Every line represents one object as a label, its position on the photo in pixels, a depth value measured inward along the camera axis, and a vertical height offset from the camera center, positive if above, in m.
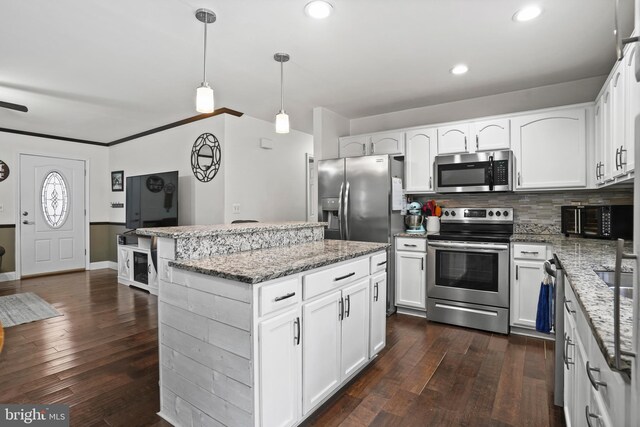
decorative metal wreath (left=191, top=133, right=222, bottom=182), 4.46 +0.76
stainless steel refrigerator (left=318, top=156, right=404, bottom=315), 3.67 +0.14
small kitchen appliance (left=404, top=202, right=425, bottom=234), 3.88 -0.07
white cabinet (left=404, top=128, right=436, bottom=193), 3.78 +0.61
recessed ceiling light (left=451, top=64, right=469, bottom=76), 3.00 +1.30
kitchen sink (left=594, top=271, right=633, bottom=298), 1.39 -0.32
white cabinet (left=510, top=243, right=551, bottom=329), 3.03 -0.61
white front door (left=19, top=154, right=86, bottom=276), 5.64 +0.00
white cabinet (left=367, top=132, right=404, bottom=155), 3.95 +0.83
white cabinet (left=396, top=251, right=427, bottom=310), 3.58 -0.71
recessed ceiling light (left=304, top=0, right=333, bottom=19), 2.06 +1.27
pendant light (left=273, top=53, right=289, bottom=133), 2.60 +0.70
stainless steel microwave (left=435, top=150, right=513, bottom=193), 3.34 +0.42
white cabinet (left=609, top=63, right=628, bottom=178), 2.09 +0.62
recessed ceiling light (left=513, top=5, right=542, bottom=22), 2.12 +1.28
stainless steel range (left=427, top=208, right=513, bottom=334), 3.19 -0.63
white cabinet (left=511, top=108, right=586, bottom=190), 3.09 +0.60
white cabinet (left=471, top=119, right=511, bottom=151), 3.39 +0.80
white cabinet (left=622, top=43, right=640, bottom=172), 1.87 +0.60
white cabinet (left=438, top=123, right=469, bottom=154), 3.58 +0.80
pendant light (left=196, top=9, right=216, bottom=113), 2.07 +0.72
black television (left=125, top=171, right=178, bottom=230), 4.86 +0.21
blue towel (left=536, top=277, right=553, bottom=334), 1.96 -0.56
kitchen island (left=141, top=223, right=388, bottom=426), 1.54 -0.61
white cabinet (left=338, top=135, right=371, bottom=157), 4.21 +0.87
